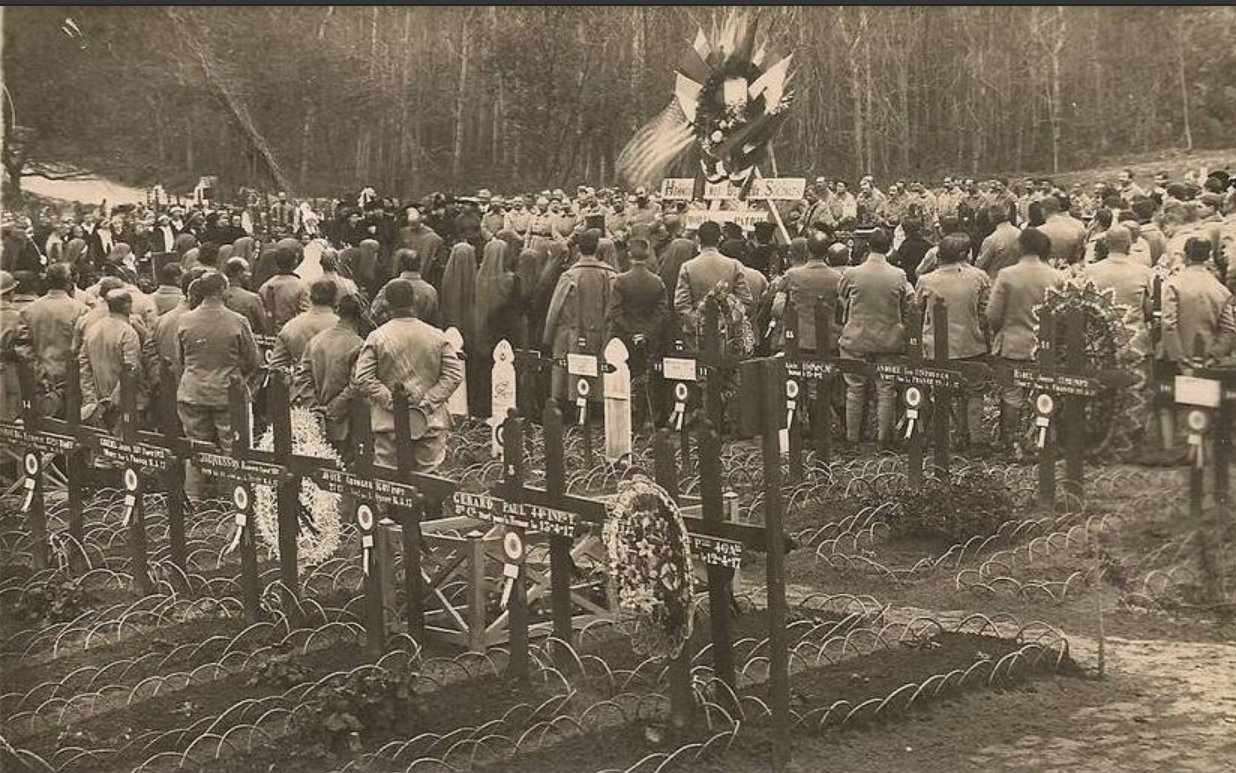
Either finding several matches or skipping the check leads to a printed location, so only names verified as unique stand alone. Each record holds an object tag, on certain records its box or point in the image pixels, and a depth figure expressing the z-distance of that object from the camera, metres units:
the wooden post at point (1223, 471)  7.89
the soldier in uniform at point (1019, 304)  10.36
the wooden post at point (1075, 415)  9.17
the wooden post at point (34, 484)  9.99
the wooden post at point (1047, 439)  9.37
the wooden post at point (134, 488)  9.48
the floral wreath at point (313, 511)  9.77
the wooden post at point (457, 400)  10.74
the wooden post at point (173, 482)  9.41
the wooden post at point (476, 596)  8.13
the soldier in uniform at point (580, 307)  12.59
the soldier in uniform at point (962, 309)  11.02
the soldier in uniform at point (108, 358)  11.09
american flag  12.18
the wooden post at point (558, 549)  7.72
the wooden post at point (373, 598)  8.23
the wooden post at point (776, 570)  6.51
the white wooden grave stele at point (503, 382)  10.29
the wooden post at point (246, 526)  8.84
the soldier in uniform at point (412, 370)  9.38
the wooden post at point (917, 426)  10.72
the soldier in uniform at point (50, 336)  11.31
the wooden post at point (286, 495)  8.74
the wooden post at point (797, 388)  11.42
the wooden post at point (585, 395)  10.53
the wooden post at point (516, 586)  7.77
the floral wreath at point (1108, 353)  8.76
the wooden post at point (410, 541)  8.27
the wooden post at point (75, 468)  10.03
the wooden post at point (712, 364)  11.09
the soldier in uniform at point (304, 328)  10.42
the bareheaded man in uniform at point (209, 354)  10.63
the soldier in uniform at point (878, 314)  11.57
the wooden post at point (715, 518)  6.87
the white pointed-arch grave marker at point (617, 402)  10.26
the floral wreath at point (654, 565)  6.96
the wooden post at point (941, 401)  10.62
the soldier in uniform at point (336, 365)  9.90
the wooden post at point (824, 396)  11.46
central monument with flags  11.07
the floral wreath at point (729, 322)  11.80
